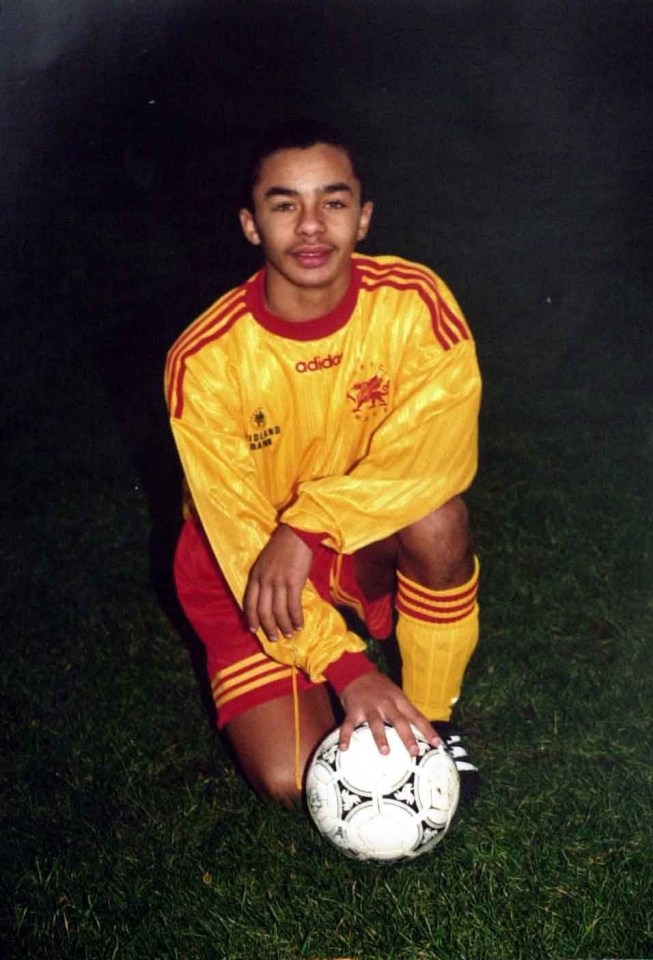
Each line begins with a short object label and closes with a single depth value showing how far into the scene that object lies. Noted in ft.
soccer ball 8.81
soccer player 9.42
